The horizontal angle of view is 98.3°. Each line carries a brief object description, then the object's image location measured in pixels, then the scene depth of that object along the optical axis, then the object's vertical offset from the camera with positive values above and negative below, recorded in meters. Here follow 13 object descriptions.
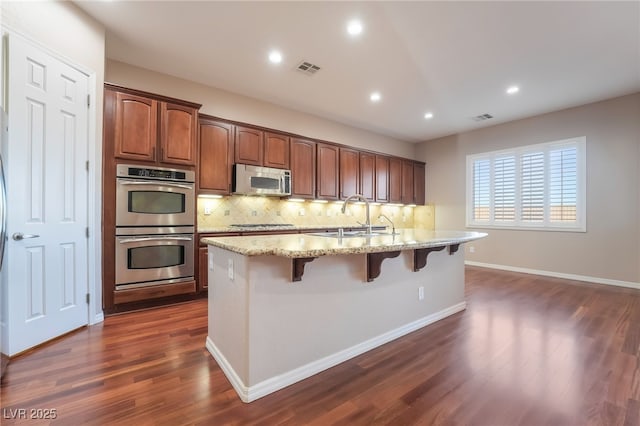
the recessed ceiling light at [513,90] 4.00 +1.84
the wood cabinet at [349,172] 5.38 +0.82
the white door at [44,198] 2.10 +0.12
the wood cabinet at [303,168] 4.71 +0.78
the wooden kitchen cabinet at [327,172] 5.03 +0.77
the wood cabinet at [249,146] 4.09 +1.02
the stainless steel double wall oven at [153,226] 2.98 -0.15
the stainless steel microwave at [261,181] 4.00 +0.49
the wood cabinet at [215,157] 3.76 +0.78
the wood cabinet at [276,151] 4.37 +1.01
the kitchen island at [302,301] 1.65 -0.63
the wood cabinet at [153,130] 3.00 +0.96
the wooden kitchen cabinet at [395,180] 6.26 +0.77
